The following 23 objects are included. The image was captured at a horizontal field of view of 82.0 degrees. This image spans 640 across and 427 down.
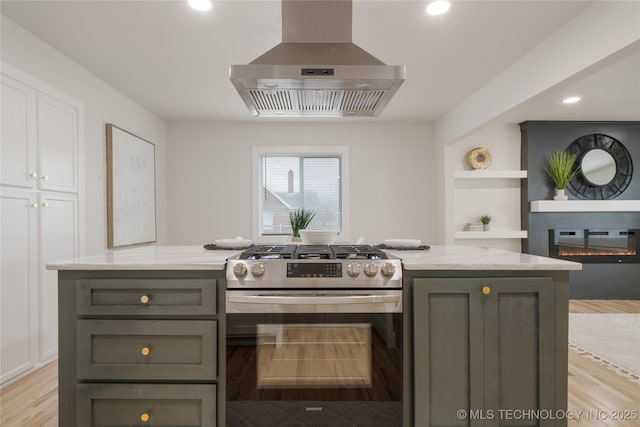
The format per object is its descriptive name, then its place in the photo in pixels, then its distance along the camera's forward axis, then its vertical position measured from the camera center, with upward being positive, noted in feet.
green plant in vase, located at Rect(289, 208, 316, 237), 13.17 -0.46
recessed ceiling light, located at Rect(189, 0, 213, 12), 7.47 +4.26
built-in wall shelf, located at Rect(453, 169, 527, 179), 15.81 +1.58
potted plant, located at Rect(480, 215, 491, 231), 16.01 -0.50
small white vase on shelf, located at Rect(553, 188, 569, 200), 15.49 +0.64
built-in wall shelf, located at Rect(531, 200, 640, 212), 15.48 +0.18
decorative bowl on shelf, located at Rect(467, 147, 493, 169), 16.12 +2.30
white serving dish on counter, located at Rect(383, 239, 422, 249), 7.19 -0.65
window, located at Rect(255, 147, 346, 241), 17.26 +1.05
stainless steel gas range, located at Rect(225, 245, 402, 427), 5.34 -1.93
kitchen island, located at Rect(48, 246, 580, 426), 5.26 -1.87
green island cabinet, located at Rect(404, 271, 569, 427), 5.25 -2.03
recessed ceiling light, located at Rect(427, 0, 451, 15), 7.51 +4.24
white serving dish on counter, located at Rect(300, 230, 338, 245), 7.14 -0.48
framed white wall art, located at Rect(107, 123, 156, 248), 11.82 +0.84
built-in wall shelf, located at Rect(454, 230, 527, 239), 15.74 -1.02
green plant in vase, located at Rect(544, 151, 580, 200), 15.30 +1.74
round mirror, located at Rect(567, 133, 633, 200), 15.88 +2.03
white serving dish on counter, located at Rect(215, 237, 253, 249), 7.34 -0.65
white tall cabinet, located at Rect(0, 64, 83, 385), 7.84 +0.01
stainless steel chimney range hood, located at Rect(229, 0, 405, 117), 5.98 +2.37
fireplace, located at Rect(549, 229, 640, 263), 15.75 -1.49
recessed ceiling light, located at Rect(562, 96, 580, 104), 12.82 +3.92
